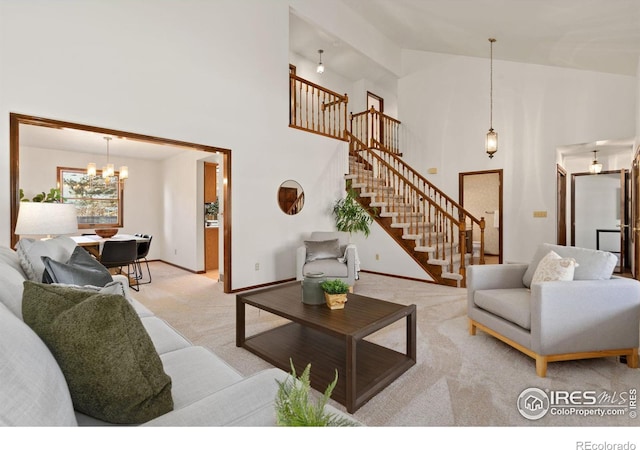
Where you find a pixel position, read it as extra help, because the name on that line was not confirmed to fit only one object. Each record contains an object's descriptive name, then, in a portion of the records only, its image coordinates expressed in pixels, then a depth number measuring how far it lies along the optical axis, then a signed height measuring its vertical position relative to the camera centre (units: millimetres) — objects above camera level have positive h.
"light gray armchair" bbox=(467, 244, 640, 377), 2088 -661
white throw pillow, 2281 -359
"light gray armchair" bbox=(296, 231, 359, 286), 4095 -506
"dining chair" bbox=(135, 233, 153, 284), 5214 -442
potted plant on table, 2299 -532
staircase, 5000 +436
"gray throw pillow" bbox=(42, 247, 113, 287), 1765 -302
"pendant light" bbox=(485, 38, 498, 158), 5211 +1319
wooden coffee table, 1871 -970
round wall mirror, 5160 +407
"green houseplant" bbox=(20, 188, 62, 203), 3462 +272
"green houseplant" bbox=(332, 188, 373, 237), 5753 +78
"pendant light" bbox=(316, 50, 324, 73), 7000 +3419
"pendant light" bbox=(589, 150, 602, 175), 6223 +1078
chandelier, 5547 +909
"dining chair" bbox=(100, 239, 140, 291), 4410 -452
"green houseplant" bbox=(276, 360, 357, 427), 747 -463
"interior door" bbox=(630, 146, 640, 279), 4210 +203
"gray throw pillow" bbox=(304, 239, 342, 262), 4352 -390
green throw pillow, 858 -375
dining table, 4781 -306
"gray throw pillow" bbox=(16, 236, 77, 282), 1882 -202
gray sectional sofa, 635 -465
